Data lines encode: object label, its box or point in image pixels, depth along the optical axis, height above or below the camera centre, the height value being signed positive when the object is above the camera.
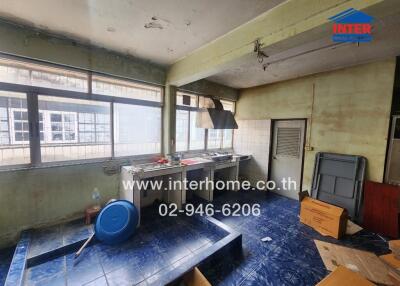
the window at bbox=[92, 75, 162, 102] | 2.71 +0.67
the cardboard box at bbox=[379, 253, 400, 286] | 1.72 -1.41
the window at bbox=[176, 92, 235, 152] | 3.77 +0.08
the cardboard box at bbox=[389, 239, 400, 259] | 2.00 -1.31
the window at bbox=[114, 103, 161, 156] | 2.96 -0.02
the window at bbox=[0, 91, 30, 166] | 2.08 -0.06
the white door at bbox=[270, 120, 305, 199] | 3.70 -0.51
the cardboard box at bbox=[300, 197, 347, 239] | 2.43 -1.23
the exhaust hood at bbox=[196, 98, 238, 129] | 3.75 +0.29
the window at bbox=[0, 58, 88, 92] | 2.06 +0.66
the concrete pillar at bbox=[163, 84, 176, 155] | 3.34 +0.21
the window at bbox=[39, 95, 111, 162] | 2.35 -0.03
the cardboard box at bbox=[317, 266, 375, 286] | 1.33 -1.13
